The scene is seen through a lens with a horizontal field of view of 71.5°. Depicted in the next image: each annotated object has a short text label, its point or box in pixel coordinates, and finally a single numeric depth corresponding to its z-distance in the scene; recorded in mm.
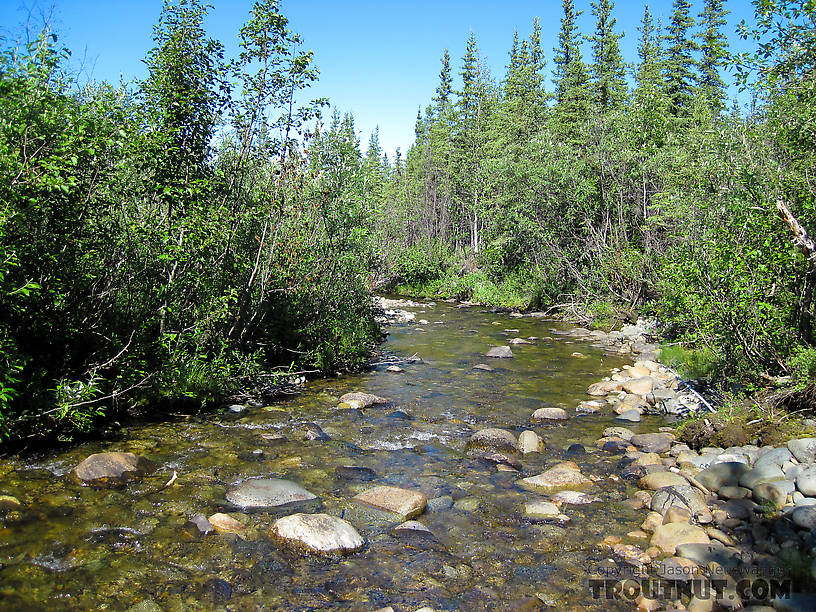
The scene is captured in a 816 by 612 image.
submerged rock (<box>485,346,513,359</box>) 15961
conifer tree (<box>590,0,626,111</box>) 47875
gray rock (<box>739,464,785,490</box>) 6393
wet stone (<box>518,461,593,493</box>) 7531
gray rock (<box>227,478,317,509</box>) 6660
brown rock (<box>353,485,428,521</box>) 6711
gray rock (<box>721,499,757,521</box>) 6027
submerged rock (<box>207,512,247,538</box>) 5969
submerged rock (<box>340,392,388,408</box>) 11094
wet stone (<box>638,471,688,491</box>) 7173
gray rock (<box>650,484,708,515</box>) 6391
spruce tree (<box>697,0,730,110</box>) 44906
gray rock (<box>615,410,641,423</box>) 10445
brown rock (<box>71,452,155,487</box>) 6715
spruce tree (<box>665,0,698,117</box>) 46375
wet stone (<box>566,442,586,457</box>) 8828
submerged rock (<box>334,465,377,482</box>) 7672
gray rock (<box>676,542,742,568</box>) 5320
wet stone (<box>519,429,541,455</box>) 8875
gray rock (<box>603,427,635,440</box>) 9500
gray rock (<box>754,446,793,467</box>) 6664
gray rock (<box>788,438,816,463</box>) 6512
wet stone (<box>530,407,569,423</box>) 10469
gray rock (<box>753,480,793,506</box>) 6004
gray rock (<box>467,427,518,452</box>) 8938
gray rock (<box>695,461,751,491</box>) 6746
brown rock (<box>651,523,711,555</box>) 5699
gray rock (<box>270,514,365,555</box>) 5730
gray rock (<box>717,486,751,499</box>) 6410
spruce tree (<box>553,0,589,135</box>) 47312
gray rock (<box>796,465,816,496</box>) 5855
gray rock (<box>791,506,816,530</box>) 5352
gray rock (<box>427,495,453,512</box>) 6910
